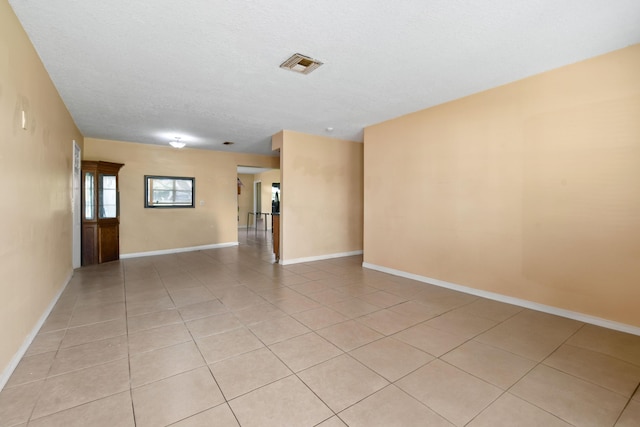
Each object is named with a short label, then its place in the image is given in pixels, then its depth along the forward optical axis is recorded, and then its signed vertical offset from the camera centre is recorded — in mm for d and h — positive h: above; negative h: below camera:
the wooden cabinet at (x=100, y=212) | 5512 -54
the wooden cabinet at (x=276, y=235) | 5848 -550
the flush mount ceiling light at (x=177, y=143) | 6061 +1430
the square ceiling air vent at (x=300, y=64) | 2745 +1474
